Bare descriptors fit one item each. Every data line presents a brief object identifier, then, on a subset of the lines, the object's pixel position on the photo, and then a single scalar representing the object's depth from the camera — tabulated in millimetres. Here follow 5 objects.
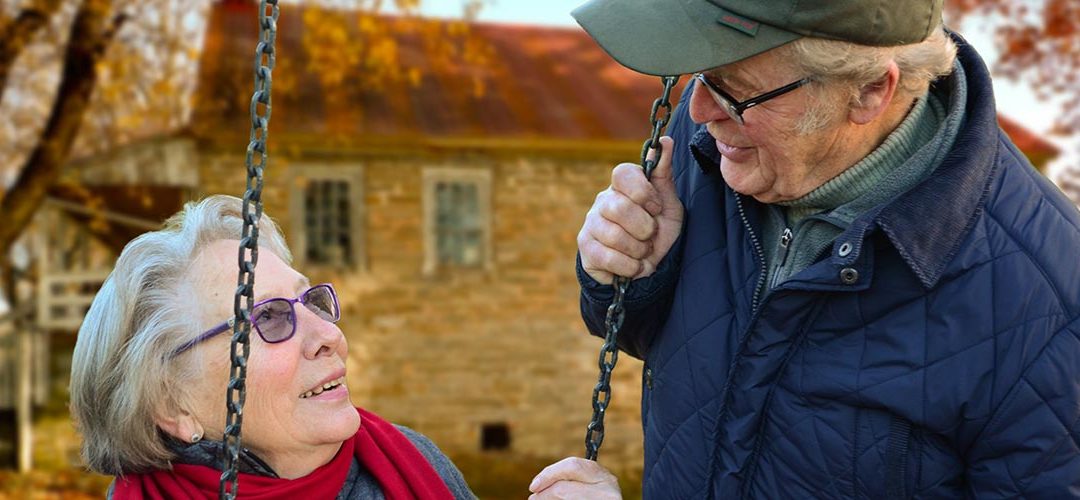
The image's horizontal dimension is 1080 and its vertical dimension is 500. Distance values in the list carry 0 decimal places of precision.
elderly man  1811
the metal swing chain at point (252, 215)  2000
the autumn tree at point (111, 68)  10102
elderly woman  2297
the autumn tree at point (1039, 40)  13972
